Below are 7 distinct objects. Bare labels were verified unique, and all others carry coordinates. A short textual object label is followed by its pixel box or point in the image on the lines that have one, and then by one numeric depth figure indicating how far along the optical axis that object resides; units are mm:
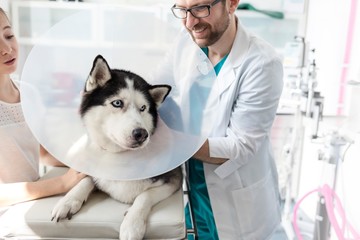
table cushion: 773
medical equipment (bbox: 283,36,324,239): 1894
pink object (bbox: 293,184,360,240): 1687
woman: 860
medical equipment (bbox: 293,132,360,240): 1617
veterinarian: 978
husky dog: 757
